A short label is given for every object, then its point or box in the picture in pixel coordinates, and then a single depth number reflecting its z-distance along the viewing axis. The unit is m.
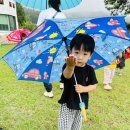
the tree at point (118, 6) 18.02
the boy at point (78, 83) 1.32
